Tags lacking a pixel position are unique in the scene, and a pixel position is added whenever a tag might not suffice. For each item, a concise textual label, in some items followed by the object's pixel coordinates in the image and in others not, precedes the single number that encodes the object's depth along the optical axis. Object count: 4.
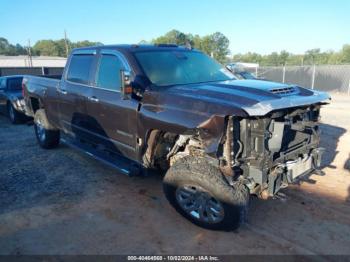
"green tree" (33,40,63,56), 95.88
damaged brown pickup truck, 3.49
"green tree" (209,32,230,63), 71.78
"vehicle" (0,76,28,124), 10.59
